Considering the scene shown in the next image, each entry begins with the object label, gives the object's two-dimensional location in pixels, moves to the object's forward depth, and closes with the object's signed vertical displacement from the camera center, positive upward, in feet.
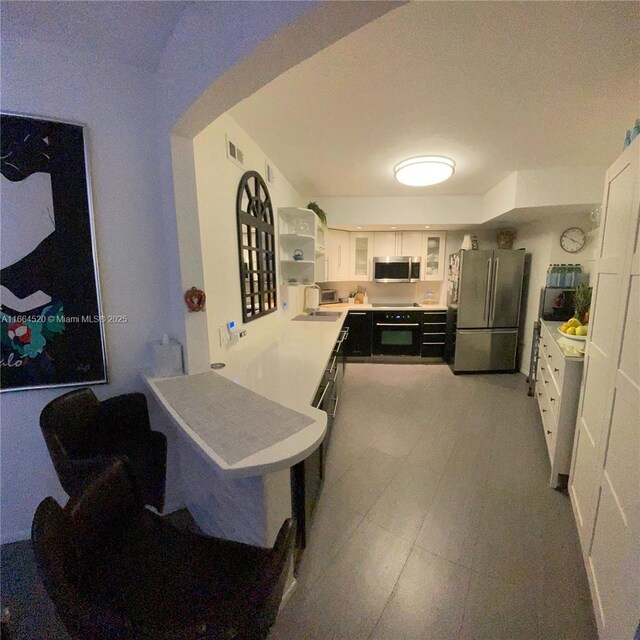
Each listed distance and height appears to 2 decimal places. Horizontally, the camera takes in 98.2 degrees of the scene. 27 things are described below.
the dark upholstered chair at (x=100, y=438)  3.87 -2.54
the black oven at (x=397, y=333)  14.73 -2.96
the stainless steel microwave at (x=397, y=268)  15.02 +0.49
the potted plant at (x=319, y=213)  11.23 +2.70
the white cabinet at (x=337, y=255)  15.24 +1.25
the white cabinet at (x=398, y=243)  15.33 +1.88
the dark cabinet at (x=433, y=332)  14.66 -2.89
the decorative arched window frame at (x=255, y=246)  7.13 +0.92
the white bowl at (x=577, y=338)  6.38 -1.44
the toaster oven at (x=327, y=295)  15.69 -1.02
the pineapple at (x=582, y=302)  8.94 -0.82
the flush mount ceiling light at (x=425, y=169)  8.11 +3.19
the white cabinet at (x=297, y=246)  9.98 +1.18
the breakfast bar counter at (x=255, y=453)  3.04 -1.90
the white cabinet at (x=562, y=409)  6.04 -3.01
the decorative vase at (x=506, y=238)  14.20 +1.98
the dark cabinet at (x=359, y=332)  14.88 -2.92
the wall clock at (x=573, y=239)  11.18 +1.49
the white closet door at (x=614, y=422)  3.08 -1.99
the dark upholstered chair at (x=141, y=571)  1.95 -2.66
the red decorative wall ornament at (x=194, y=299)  4.99 -0.37
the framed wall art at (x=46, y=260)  4.15 +0.30
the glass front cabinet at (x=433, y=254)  15.34 +1.26
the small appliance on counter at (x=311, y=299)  13.44 -1.03
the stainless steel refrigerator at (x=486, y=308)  12.64 -1.45
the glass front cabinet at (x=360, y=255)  15.56 +1.26
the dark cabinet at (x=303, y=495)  4.24 -3.53
